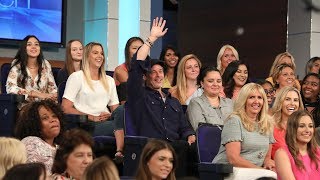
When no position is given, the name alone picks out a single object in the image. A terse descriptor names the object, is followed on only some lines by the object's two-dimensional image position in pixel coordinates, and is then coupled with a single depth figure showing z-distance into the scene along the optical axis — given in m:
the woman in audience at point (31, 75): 16.44
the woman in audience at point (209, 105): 15.79
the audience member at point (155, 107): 14.85
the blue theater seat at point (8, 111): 15.12
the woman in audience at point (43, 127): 12.36
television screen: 21.12
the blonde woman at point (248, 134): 13.85
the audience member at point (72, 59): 17.41
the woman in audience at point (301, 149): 13.27
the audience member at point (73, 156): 10.86
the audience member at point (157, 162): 11.76
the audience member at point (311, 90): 18.01
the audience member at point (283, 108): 14.85
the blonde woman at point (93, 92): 16.02
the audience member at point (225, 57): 18.89
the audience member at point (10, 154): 9.84
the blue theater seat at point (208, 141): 14.20
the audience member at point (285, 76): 18.23
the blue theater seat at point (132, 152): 14.08
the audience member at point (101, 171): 8.20
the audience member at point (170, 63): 18.66
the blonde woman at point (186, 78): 17.34
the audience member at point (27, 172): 8.08
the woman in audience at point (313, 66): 19.84
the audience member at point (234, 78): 17.27
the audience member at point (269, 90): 17.44
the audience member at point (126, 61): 17.30
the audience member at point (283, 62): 18.78
